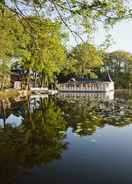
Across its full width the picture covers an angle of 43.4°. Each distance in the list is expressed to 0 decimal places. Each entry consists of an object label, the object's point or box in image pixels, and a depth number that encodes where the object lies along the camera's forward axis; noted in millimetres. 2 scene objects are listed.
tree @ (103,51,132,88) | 50494
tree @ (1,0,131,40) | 3991
